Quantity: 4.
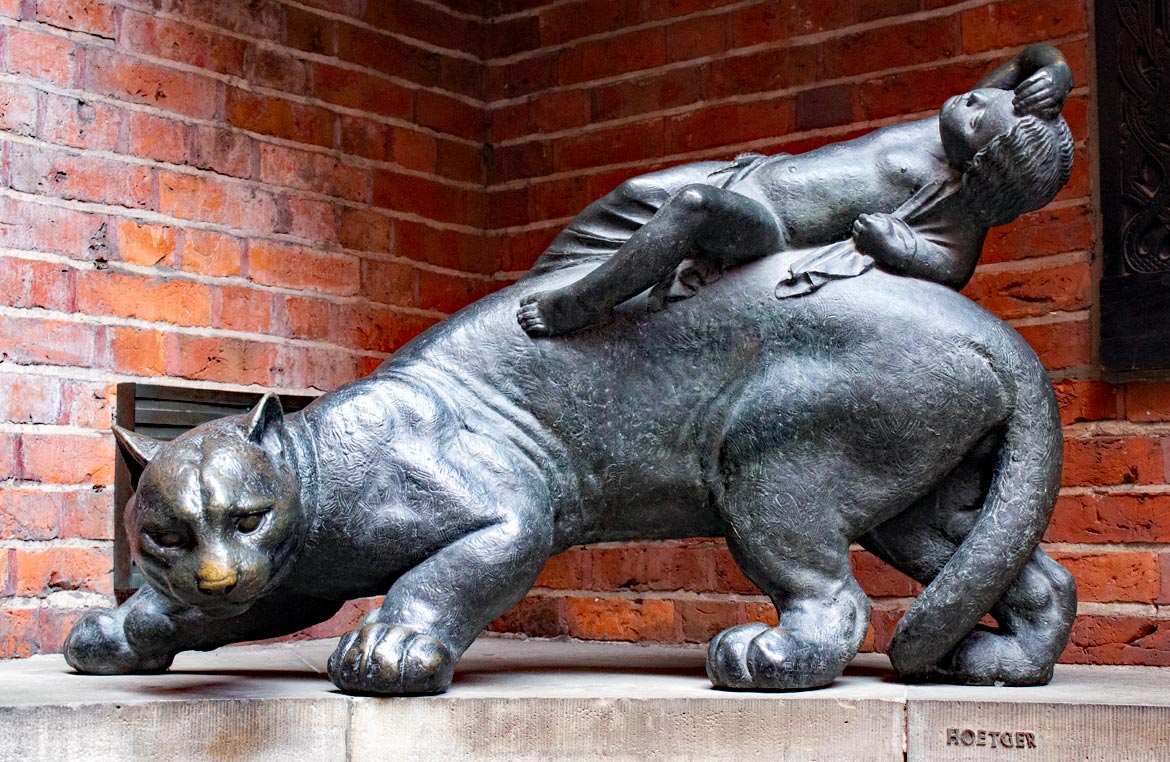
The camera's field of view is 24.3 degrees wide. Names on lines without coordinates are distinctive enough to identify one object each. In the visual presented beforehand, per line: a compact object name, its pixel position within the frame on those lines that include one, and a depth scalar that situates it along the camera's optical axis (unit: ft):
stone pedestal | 9.57
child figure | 10.17
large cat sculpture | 9.96
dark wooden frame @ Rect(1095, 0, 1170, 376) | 11.71
